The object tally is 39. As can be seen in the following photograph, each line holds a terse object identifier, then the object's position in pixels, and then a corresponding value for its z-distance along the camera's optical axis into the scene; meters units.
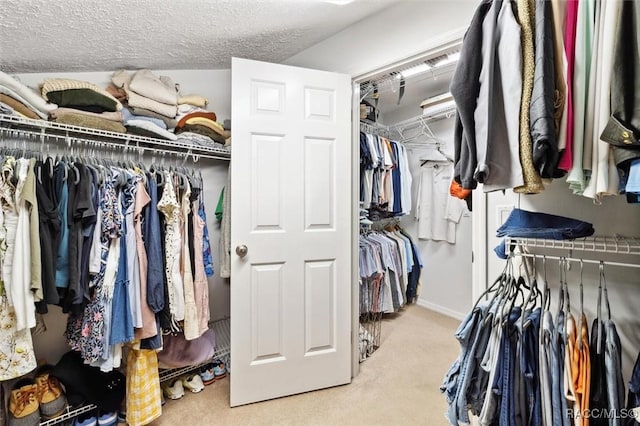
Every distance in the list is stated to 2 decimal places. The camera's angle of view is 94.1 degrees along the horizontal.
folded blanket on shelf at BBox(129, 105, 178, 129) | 1.77
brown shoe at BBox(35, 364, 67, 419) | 1.39
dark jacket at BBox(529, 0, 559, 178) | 0.67
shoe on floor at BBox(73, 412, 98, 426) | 1.47
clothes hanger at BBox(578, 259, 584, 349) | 0.76
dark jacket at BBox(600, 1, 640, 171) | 0.58
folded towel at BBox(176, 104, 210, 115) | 2.00
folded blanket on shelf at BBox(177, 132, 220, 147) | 1.90
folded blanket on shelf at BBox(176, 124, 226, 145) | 1.95
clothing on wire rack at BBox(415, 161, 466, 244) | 3.21
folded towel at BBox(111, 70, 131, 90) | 1.78
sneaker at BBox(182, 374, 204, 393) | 1.87
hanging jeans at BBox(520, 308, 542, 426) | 0.81
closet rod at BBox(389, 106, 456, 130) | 2.60
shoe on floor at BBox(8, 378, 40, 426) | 1.32
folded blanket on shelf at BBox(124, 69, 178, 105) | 1.78
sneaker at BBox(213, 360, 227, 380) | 2.03
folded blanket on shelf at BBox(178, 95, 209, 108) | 2.01
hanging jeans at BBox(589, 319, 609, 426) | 0.73
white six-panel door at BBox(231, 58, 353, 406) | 1.75
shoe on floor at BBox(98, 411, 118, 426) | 1.49
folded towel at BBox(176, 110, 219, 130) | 1.95
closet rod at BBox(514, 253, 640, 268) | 0.85
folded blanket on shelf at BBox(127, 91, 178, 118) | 1.75
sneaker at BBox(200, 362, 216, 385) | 1.97
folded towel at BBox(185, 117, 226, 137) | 1.95
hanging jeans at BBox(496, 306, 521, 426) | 0.82
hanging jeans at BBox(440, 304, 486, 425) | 0.92
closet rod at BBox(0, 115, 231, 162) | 1.39
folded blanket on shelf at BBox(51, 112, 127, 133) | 1.47
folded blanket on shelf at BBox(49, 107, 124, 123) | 1.46
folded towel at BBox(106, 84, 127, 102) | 1.79
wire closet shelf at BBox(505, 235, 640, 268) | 0.78
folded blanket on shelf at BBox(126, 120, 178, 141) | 1.68
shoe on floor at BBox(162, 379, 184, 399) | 1.79
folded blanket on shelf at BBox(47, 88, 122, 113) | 1.49
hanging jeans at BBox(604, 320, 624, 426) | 0.70
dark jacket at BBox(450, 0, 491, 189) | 0.81
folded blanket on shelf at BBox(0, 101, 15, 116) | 1.28
